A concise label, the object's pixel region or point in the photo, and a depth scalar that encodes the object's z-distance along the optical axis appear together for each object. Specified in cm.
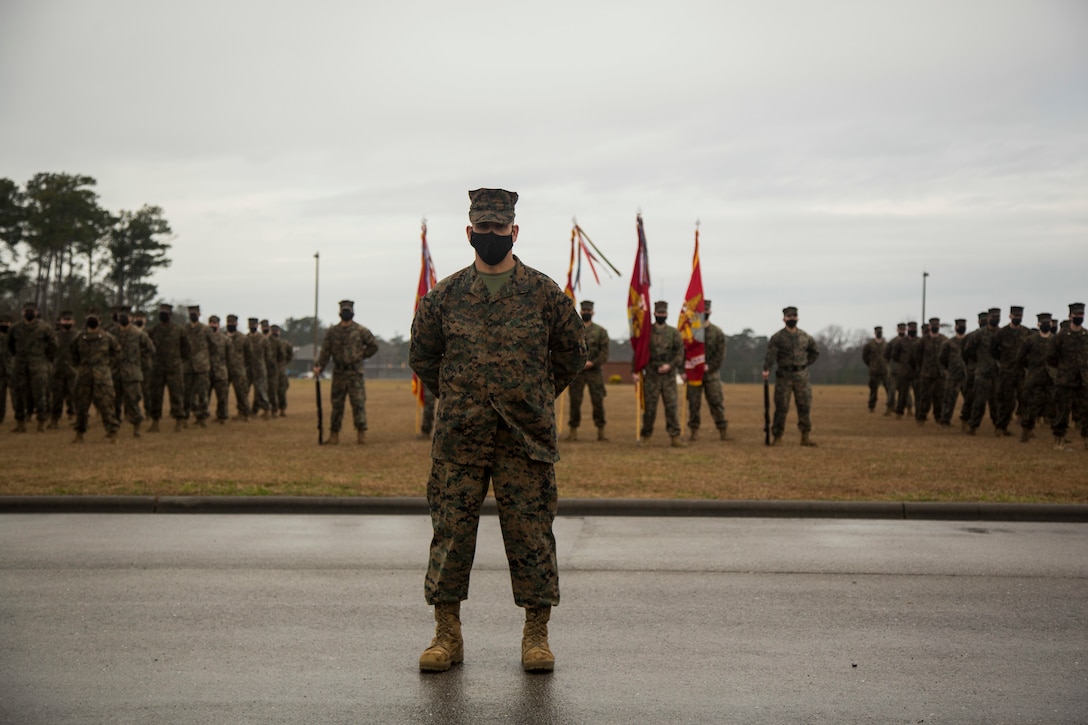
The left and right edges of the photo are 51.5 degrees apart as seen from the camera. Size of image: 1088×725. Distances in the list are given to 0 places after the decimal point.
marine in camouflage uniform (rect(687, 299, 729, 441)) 2064
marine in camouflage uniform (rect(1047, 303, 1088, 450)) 1838
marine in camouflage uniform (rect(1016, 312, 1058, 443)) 1959
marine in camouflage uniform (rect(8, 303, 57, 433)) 2250
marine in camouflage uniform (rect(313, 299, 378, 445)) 1934
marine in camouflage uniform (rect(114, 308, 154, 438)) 2128
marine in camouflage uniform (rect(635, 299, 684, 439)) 1925
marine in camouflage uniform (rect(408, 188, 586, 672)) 545
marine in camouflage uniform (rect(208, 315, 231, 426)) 2462
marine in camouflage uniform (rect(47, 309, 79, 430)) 2303
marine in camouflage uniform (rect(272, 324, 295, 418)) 3025
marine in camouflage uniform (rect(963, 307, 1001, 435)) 2192
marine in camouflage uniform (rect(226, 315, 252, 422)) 2611
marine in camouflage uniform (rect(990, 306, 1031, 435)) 2128
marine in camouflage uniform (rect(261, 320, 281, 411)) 2955
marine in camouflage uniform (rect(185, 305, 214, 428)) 2372
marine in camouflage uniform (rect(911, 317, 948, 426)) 2581
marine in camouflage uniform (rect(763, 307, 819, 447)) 1906
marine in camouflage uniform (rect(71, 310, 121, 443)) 1947
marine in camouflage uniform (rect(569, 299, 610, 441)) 2059
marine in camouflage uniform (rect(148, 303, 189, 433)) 2319
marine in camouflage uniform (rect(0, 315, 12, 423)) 2411
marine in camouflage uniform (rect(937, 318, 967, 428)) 2436
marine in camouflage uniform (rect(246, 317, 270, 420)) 2848
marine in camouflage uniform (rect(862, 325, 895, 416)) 3194
